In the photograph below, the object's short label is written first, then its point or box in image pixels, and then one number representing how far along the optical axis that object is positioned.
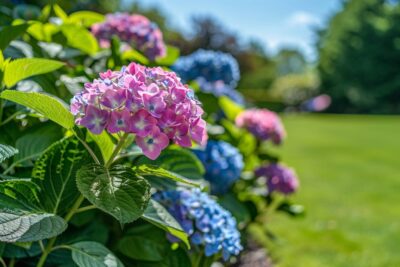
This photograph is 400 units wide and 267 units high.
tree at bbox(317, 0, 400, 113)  28.08
